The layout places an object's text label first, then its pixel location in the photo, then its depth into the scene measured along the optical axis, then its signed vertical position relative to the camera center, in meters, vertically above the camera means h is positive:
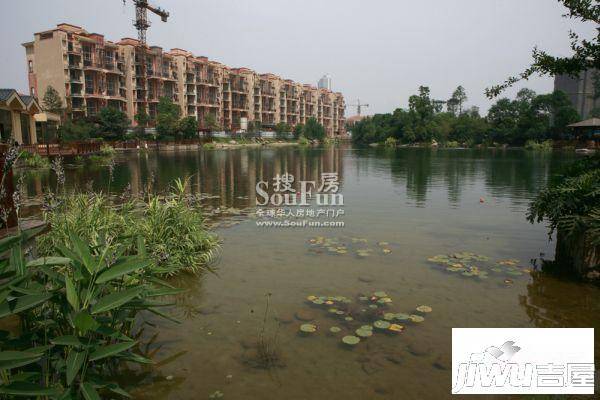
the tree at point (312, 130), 92.88 +3.82
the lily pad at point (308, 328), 4.84 -2.02
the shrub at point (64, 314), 2.56 -1.14
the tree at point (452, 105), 106.06 +10.45
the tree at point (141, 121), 57.88 +3.63
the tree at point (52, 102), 48.94 +5.22
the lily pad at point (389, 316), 5.14 -2.01
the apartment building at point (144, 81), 54.31 +10.49
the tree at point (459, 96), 104.50 +12.43
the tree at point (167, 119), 55.75 +3.85
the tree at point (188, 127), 57.56 +2.81
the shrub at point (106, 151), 35.33 -0.24
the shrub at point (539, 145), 55.69 +0.31
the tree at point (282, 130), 90.19 +3.72
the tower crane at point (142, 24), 63.97 +19.34
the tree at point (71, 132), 38.25 +1.47
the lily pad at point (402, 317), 5.13 -2.01
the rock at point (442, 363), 4.17 -2.10
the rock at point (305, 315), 5.15 -2.02
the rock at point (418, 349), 4.40 -2.07
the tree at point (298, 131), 92.88 +3.61
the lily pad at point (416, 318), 5.08 -2.02
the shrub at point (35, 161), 23.64 -0.69
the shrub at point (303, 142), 84.01 +1.15
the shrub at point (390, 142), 82.38 +1.08
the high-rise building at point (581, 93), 90.06 +11.40
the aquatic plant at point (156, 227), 6.29 -1.23
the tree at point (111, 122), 48.94 +2.95
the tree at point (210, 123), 70.12 +4.04
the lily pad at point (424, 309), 5.36 -2.01
